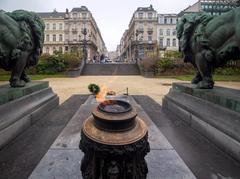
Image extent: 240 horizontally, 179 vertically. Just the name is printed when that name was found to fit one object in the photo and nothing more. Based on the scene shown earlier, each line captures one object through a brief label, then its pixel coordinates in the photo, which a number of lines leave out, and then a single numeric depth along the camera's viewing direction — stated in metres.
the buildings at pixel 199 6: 42.41
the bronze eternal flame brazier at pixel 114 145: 1.31
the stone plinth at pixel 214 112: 2.40
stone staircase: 20.39
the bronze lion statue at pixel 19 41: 3.20
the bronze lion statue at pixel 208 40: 2.90
